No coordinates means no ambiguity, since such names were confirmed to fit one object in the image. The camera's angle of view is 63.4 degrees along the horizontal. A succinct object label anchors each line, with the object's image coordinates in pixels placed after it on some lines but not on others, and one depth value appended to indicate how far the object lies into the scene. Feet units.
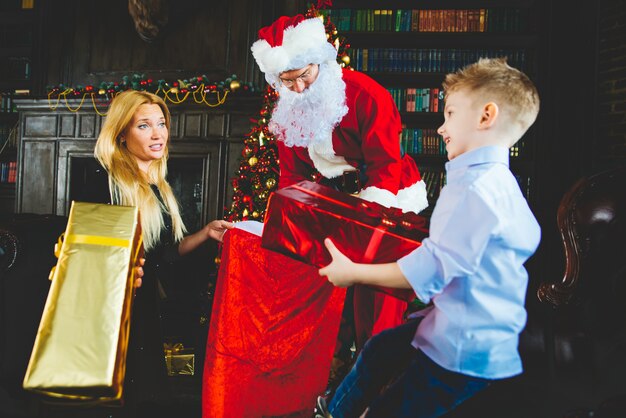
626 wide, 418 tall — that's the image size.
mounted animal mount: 13.71
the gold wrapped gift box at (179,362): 8.86
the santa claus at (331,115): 6.66
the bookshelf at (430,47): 12.62
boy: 3.03
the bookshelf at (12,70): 16.57
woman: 5.72
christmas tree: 11.46
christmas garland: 13.07
